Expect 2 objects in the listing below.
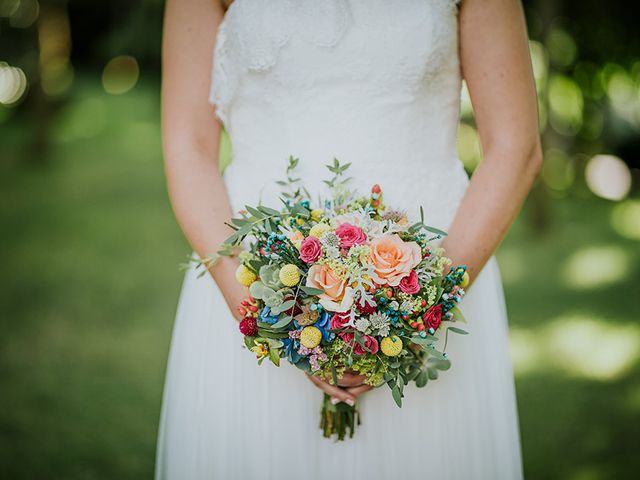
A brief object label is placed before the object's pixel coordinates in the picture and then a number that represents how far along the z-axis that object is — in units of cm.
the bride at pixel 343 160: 172
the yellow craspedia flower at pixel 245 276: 151
